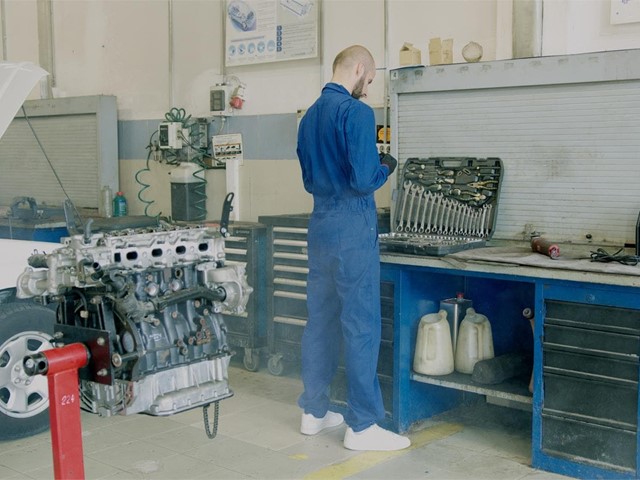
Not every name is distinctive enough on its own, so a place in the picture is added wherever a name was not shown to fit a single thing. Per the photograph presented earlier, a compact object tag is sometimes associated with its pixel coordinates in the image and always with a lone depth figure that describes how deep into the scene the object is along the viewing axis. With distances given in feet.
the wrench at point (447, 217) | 13.24
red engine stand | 7.76
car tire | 11.92
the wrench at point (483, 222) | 13.00
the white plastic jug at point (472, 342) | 12.49
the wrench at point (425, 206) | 13.51
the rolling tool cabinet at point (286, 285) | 15.12
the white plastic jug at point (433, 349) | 12.30
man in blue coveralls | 11.36
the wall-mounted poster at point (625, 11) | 12.25
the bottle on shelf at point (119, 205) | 20.26
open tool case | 12.98
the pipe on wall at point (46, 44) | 22.15
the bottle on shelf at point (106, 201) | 20.30
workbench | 10.10
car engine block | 8.30
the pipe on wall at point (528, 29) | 13.03
